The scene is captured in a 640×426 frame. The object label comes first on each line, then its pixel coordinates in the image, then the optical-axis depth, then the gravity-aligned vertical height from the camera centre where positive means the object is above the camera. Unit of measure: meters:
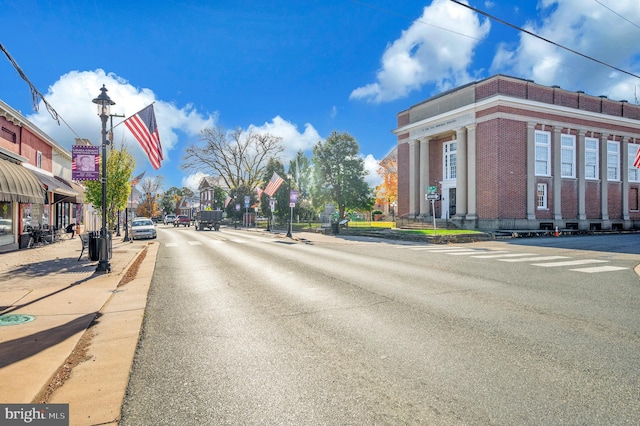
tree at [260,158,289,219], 48.34 +2.44
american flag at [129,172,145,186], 28.25 +2.81
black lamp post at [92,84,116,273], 10.64 +1.47
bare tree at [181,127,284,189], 58.44 +8.71
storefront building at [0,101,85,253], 16.20 +1.64
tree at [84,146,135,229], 18.66 +1.56
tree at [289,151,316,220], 55.56 +6.21
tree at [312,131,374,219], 42.41 +4.86
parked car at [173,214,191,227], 67.25 -1.03
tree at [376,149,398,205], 61.03 +5.57
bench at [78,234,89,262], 13.23 -0.89
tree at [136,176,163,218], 88.31 +3.49
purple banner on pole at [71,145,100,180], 11.95 +1.66
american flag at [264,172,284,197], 29.68 +2.47
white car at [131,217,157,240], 27.22 -1.17
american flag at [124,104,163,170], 13.74 +3.22
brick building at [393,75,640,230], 29.47 +5.12
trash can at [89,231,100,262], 12.32 -1.14
